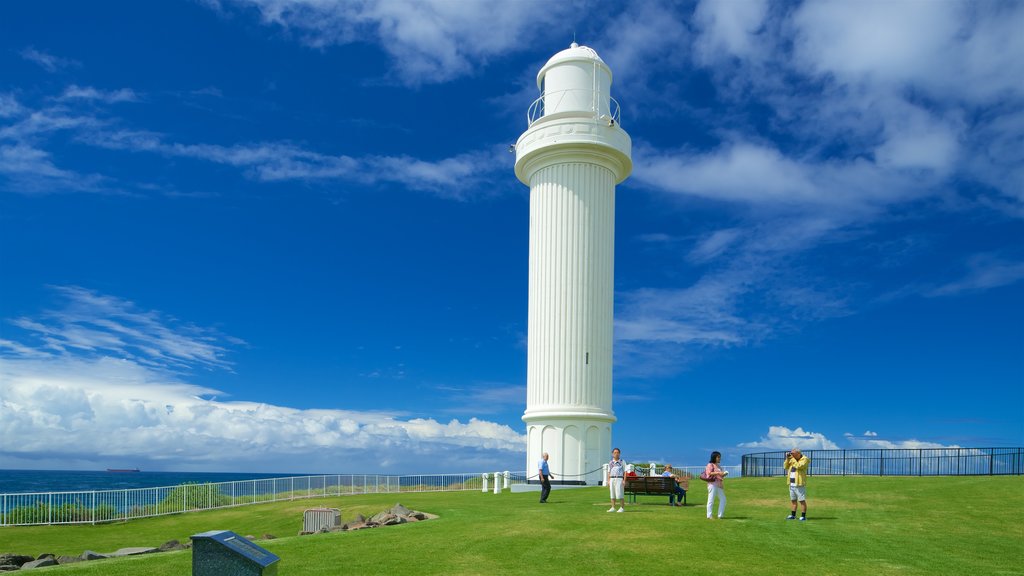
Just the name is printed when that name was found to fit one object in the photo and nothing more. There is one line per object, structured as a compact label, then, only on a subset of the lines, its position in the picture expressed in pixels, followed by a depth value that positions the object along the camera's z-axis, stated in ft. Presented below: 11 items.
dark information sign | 23.11
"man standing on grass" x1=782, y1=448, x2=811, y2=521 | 60.85
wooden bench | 72.59
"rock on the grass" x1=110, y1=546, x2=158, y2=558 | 57.21
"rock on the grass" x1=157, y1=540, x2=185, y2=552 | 57.36
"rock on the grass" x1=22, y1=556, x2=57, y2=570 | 50.46
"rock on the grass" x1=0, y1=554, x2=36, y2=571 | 52.07
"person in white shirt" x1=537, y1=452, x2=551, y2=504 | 78.48
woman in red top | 60.90
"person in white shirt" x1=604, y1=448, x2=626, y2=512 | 67.09
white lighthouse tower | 107.34
